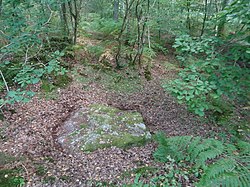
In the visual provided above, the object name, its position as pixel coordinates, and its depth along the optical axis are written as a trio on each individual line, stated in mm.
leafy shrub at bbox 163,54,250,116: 2926
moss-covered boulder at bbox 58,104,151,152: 3821
